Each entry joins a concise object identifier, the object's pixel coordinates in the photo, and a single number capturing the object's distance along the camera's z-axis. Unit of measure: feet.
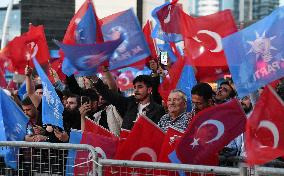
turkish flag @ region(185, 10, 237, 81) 39.80
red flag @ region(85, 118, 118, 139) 33.84
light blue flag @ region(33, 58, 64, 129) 39.39
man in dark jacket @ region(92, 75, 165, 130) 37.60
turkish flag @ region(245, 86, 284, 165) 25.25
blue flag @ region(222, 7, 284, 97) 27.33
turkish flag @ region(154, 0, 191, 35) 50.32
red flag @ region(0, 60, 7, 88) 61.41
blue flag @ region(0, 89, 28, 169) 39.07
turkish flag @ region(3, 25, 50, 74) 56.08
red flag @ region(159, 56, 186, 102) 45.91
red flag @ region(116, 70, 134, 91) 84.54
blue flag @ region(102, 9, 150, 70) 42.66
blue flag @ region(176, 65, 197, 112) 45.93
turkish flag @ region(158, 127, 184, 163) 29.76
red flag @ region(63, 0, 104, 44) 46.55
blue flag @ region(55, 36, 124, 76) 39.96
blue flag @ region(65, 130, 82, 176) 31.79
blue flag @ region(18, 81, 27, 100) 65.14
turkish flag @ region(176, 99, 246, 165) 28.82
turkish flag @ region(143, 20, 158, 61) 55.81
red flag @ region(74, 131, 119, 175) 30.75
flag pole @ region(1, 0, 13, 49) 167.19
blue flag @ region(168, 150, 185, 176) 29.08
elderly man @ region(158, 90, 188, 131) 34.47
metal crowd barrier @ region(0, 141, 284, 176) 25.62
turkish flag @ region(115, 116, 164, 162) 30.31
